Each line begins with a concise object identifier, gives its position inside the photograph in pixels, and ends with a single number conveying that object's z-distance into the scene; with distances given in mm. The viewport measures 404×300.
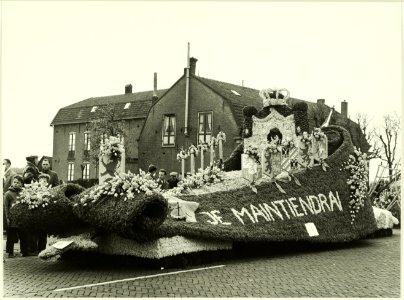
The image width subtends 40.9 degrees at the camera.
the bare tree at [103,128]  42275
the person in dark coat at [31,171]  12094
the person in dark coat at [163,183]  14312
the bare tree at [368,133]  36184
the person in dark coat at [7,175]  12555
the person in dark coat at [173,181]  16417
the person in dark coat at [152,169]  14730
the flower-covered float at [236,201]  9711
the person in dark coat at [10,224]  11555
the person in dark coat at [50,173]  12766
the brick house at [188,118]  33188
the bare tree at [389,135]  31961
